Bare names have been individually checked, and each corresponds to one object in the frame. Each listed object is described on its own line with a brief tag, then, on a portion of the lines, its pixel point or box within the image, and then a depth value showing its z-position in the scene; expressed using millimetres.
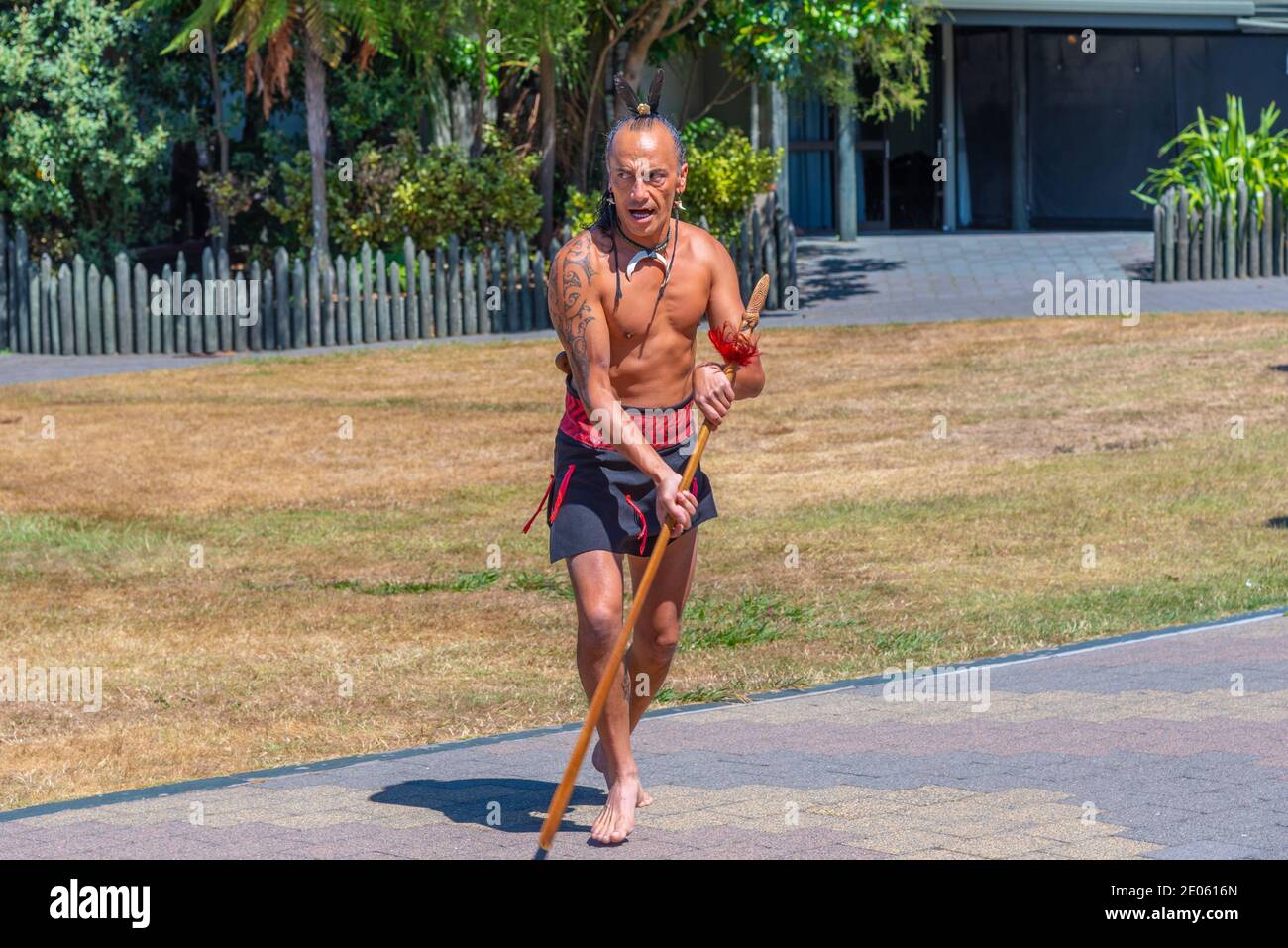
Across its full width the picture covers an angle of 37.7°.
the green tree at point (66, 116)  19641
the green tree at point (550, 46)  19938
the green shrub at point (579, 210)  20375
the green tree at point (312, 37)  18984
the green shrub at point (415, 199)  20250
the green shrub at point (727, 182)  20516
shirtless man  5398
